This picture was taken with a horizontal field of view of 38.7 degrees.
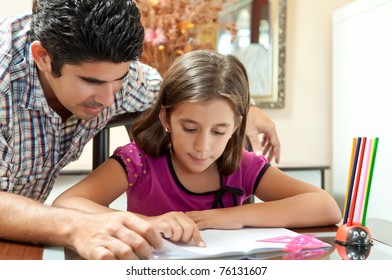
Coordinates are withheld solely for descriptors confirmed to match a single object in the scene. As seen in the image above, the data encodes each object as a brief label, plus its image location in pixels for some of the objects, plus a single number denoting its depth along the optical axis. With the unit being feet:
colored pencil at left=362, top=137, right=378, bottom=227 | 2.76
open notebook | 2.64
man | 3.14
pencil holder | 2.89
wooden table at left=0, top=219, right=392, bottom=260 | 2.64
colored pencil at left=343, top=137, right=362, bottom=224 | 2.82
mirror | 10.66
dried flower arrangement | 9.05
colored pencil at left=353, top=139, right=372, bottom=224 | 2.80
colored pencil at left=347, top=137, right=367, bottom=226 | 2.81
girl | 3.70
